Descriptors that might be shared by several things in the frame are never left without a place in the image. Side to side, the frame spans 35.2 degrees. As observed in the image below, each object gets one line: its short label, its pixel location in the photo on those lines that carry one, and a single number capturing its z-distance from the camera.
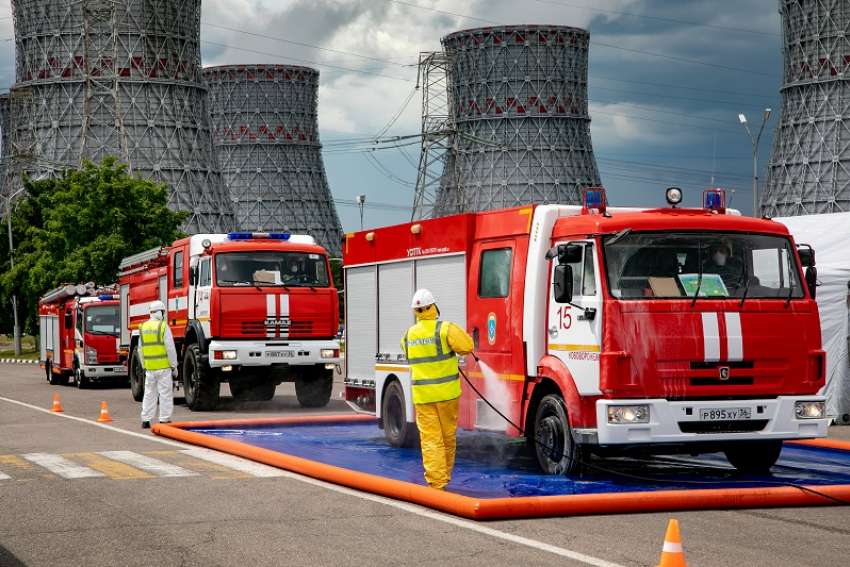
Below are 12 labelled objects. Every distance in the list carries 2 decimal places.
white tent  21.22
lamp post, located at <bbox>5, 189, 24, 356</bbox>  67.50
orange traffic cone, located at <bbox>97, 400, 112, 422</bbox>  21.59
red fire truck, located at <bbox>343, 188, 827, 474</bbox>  11.99
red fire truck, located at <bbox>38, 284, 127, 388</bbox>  35.59
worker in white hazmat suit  20.06
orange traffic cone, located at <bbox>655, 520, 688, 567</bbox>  6.93
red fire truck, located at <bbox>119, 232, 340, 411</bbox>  23.30
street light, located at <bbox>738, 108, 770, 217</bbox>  47.95
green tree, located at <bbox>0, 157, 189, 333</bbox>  51.66
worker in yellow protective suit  11.73
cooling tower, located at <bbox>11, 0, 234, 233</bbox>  70.94
